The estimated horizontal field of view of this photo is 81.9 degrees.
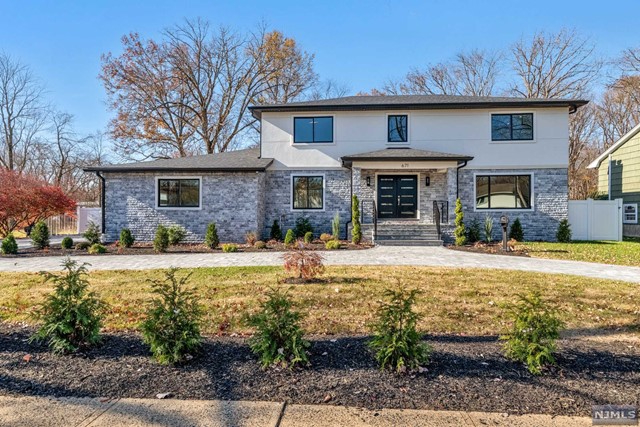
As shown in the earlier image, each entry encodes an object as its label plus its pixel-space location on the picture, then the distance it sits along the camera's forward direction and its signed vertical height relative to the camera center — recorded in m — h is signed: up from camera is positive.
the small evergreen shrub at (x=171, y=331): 3.17 -1.05
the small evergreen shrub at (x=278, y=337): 3.12 -1.09
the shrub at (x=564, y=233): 14.12 -0.78
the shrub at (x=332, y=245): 12.23 -1.10
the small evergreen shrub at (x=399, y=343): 3.03 -1.09
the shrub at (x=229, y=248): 12.01 -1.18
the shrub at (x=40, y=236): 12.51 -0.84
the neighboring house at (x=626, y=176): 16.44 +1.73
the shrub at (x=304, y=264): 6.59 -0.93
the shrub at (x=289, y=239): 13.02 -0.95
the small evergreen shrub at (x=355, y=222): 13.30 -0.36
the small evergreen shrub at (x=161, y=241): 11.80 -0.94
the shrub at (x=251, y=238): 13.40 -0.96
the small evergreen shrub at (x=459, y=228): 12.99 -0.56
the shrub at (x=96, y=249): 11.62 -1.19
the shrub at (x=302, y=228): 14.76 -0.66
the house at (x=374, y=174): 14.37 +1.56
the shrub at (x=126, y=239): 12.87 -0.96
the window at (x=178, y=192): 14.71 +0.79
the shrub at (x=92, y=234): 13.38 -0.83
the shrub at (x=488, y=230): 13.41 -0.64
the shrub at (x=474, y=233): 14.00 -0.81
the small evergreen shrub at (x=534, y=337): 3.00 -1.05
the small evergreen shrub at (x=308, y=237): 13.35 -0.91
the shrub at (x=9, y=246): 11.31 -1.07
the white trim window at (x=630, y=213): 16.53 -0.01
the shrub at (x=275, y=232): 14.66 -0.80
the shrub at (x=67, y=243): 12.48 -1.08
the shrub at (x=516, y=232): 14.33 -0.76
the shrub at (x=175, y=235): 13.40 -0.85
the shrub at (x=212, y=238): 12.70 -0.90
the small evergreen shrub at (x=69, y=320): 3.44 -1.03
